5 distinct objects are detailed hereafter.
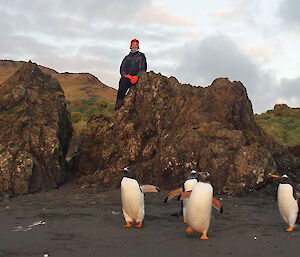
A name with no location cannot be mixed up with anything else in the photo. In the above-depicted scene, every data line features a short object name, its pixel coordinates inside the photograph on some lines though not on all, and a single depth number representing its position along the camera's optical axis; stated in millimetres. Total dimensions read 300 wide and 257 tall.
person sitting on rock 17848
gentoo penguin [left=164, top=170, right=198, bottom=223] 8954
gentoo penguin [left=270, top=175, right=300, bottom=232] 8305
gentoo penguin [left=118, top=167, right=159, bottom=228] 8617
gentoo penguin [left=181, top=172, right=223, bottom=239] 7293
